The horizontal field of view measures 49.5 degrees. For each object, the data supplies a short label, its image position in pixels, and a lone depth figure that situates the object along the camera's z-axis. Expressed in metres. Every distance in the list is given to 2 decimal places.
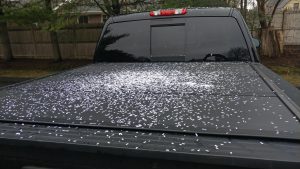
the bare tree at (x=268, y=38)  14.69
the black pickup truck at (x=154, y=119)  1.35
